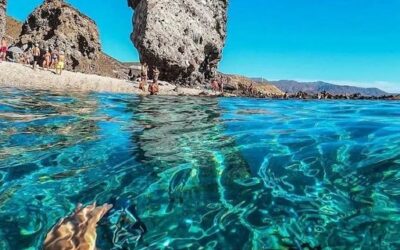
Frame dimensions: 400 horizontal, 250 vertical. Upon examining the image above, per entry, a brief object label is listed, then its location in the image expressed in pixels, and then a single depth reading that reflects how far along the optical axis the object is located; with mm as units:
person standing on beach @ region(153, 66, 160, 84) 24042
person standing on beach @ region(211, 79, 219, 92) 29875
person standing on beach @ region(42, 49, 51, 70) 24859
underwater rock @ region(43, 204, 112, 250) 2916
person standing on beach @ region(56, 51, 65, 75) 23188
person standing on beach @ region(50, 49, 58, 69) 25281
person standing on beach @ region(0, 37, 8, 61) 23945
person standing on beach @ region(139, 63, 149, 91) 23353
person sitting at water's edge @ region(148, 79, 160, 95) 21539
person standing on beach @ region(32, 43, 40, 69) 25712
